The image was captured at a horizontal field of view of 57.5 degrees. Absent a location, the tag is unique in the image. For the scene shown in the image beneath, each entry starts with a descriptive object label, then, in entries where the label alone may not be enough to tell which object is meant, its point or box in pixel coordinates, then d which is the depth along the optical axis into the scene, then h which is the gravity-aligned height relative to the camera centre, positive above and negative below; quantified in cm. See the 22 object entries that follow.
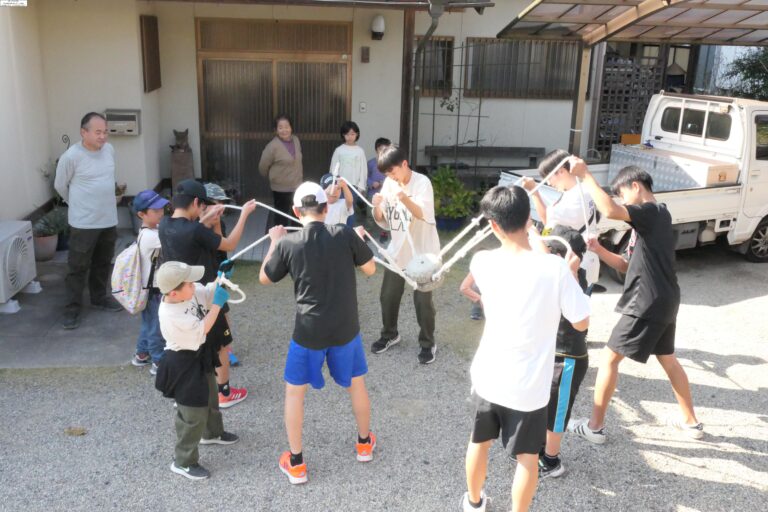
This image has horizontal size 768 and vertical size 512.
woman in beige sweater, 771 -88
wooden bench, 1134 -105
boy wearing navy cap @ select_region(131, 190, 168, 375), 475 -121
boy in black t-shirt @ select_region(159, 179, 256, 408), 421 -92
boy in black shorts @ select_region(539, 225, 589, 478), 376 -147
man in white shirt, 575 -100
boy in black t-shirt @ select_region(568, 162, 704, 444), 401 -109
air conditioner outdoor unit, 596 -158
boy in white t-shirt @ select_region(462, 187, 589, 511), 302 -100
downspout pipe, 779 +2
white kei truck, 741 -87
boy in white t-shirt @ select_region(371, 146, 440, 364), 493 -103
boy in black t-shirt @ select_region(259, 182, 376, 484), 369 -112
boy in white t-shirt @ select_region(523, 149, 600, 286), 473 -76
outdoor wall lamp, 931 +76
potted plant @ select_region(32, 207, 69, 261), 723 -160
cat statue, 932 -84
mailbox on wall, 814 -50
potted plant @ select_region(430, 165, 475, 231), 887 -144
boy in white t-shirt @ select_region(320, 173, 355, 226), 498 -95
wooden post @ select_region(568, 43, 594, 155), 847 -10
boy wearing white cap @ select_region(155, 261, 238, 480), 360 -145
